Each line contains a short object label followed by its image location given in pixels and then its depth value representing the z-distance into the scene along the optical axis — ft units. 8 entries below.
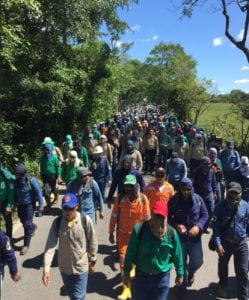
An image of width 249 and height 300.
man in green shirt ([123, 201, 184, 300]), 9.39
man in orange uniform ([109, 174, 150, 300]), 13.52
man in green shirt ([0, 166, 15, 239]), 16.20
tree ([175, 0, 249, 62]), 40.55
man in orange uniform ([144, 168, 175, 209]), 16.18
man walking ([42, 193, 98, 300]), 10.43
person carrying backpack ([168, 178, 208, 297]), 12.54
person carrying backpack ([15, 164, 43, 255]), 16.53
